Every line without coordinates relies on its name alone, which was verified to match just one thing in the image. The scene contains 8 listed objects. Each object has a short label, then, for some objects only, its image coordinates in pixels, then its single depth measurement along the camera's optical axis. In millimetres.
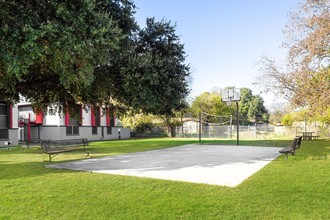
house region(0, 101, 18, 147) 24467
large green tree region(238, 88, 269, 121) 67125
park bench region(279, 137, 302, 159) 11172
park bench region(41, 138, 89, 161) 12400
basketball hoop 22742
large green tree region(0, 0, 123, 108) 7375
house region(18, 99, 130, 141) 30906
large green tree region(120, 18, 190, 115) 10977
